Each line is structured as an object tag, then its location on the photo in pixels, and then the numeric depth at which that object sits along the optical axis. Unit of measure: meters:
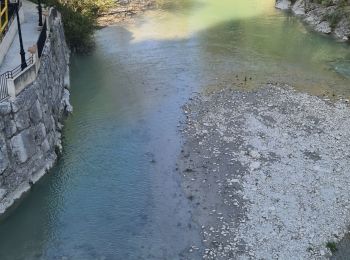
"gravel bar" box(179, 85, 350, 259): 17.59
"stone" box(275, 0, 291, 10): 52.51
